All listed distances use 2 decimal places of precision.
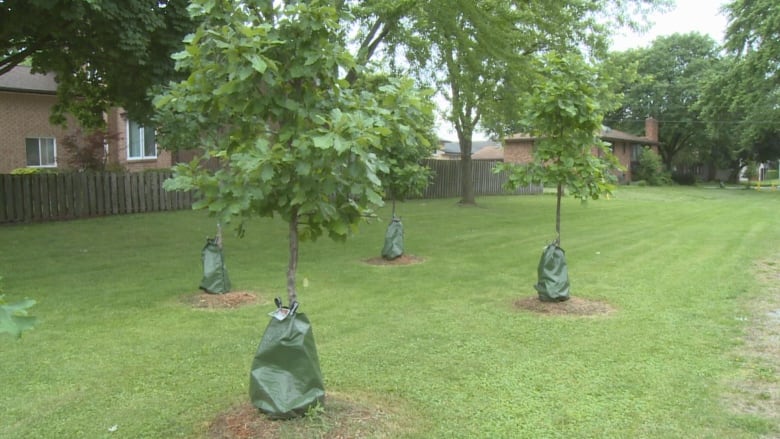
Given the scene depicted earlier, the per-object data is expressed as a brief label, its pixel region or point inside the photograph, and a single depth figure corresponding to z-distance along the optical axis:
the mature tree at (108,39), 8.70
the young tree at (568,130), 6.79
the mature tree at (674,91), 46.97
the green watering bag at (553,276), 7.10
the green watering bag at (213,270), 7.45
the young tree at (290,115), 3.32
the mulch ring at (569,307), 6.90
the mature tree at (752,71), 27.39
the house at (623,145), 40.66
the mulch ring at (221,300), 7.15
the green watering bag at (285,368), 3.63
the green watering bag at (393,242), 10.32
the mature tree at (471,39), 12.72
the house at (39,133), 21.56
